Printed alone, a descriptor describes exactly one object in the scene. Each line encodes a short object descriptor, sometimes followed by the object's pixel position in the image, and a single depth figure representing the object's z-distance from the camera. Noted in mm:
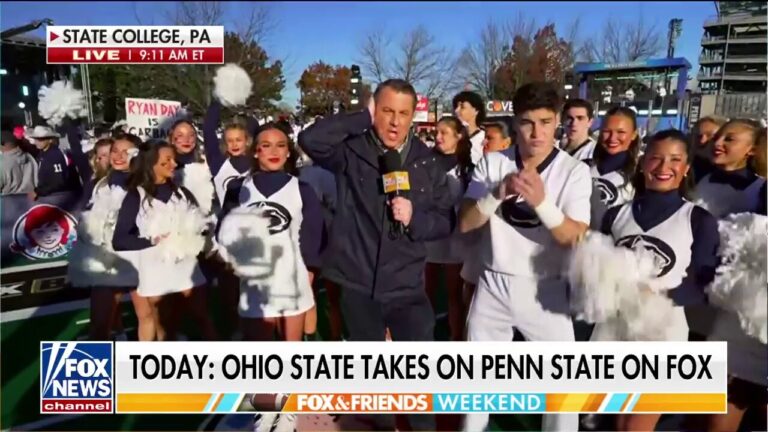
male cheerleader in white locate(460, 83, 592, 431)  1664
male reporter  1710
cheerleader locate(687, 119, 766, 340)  1687
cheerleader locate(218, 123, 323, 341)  1822
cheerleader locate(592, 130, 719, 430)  1667
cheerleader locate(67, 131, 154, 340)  1908
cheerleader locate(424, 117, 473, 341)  1776
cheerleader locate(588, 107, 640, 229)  1727
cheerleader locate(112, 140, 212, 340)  1906
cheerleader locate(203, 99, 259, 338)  1849
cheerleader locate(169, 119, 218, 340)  1903
